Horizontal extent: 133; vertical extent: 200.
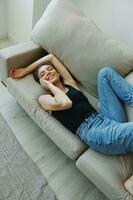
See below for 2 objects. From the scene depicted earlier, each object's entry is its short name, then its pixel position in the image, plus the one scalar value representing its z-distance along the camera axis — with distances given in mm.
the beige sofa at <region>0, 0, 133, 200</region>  1521
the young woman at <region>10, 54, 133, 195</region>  1353
